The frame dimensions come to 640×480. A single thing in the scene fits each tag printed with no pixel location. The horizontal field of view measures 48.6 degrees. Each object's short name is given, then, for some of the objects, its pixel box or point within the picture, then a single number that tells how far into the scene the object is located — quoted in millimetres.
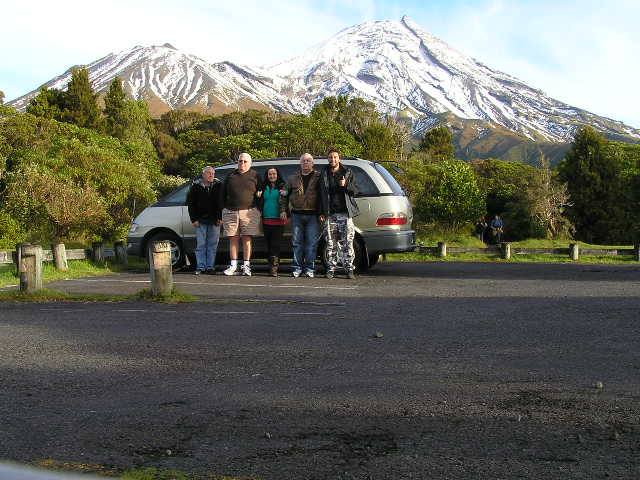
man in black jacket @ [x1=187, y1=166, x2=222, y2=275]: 12281
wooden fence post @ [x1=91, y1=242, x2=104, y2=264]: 14336
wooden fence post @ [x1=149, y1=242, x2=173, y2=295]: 8742
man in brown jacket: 11531
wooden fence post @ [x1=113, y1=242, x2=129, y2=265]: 14820
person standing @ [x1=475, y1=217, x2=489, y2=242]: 61062
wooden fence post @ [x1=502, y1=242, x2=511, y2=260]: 21703
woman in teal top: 11828
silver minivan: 12227
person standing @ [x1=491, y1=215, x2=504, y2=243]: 42609
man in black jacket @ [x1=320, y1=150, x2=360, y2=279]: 11266
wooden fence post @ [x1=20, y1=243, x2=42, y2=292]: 9141
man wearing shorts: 11891
